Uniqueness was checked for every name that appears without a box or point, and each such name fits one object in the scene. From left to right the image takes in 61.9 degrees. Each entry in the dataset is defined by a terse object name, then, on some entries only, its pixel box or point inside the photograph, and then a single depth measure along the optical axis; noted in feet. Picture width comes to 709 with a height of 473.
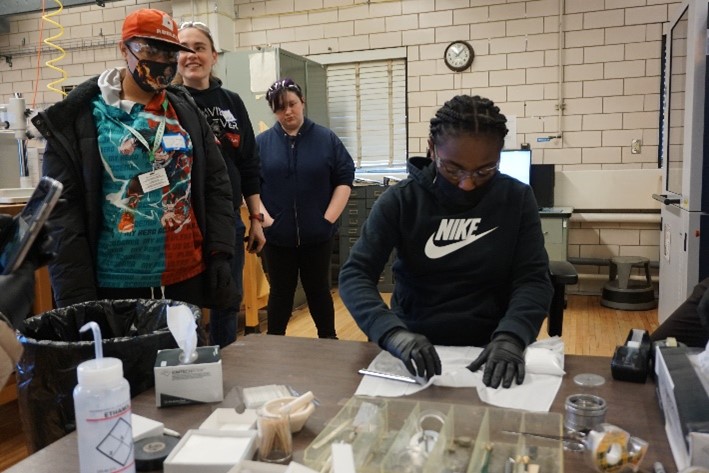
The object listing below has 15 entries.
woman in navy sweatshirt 9.52
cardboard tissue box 3.37
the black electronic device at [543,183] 15.23
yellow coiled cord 19.65
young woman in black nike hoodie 4.57
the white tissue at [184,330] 3.48
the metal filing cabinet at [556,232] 14.19
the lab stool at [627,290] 14.11
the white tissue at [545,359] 3.76
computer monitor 14.75
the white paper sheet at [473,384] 3.39
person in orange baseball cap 5.11
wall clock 16.16
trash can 3.72
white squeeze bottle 2.18
